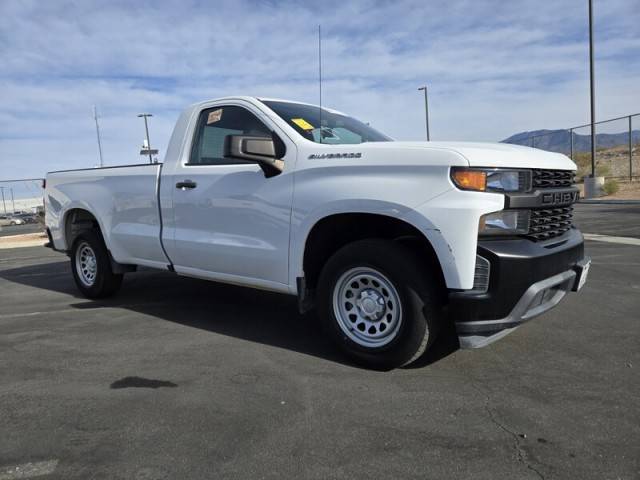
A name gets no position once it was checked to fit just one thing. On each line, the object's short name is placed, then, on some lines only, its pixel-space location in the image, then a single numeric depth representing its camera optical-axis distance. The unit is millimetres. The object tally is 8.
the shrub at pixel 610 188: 21078
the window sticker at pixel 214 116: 4695
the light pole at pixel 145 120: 25206
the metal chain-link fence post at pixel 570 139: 24406
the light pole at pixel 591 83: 19000
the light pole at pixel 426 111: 32250
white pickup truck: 3125
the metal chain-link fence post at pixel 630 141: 21156
